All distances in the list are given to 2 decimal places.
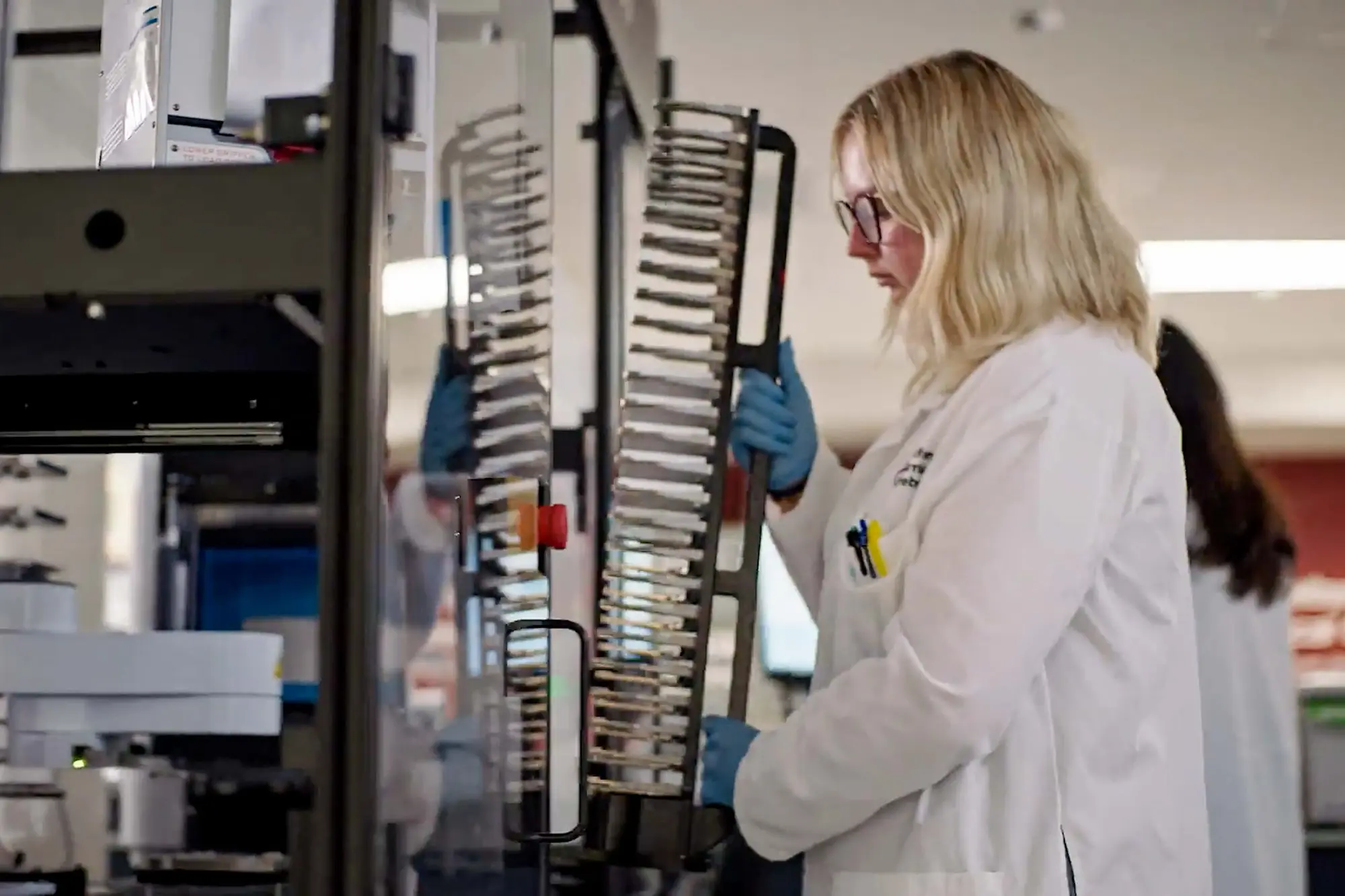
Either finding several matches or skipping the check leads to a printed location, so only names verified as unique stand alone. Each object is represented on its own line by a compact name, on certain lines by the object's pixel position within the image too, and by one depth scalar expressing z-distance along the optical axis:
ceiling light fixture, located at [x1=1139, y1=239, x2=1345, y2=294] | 4.08
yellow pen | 1.14
